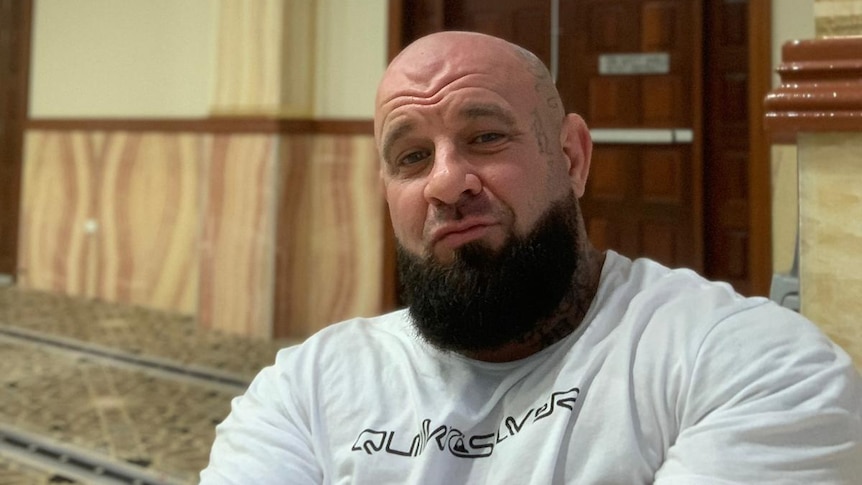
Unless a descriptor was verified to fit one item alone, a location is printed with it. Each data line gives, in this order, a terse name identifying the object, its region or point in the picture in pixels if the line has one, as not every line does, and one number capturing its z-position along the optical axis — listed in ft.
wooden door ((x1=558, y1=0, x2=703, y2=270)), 10.39
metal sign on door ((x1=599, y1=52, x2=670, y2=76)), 10.53
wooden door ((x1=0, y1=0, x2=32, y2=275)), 15.15
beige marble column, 3.39
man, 2.43
